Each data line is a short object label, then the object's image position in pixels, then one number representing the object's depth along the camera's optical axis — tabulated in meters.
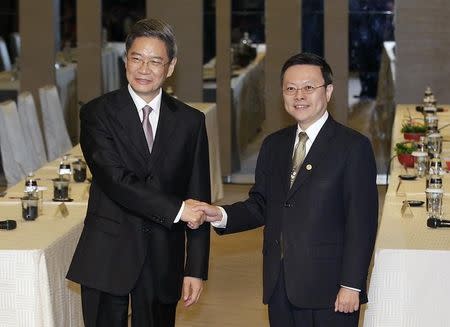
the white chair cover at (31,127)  13.54
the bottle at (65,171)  9.37
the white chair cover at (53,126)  14.62
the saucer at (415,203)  8.37
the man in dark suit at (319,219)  5.63
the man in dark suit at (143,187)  5.75
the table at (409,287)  6.53
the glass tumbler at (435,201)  7.91
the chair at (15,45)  16.42
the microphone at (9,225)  7.68
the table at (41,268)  6.94
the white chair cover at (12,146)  12.72
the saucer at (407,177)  9.81
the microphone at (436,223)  7.40
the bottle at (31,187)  8.20
